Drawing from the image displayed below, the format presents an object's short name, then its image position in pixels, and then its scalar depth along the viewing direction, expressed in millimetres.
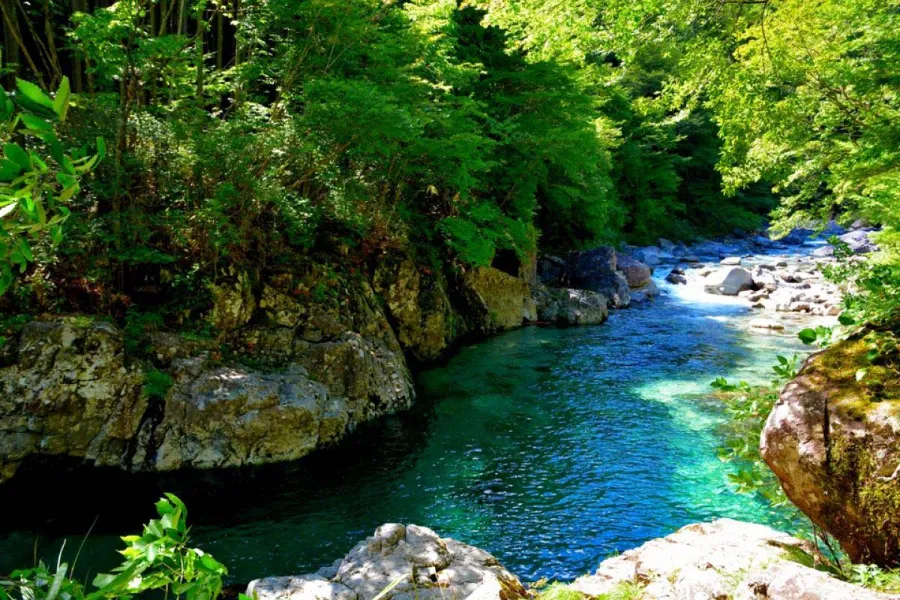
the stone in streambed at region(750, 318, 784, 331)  17844
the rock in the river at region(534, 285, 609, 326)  19547
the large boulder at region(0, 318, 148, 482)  7832
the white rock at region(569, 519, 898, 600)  2941
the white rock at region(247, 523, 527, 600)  4945
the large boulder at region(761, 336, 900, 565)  3256
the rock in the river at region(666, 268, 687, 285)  26723
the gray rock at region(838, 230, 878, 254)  30959
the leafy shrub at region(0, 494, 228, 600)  1143
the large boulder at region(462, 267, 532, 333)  17734
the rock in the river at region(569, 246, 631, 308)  22344
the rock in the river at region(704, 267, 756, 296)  24141
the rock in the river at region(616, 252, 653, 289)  24578
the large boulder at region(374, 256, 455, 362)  14094
